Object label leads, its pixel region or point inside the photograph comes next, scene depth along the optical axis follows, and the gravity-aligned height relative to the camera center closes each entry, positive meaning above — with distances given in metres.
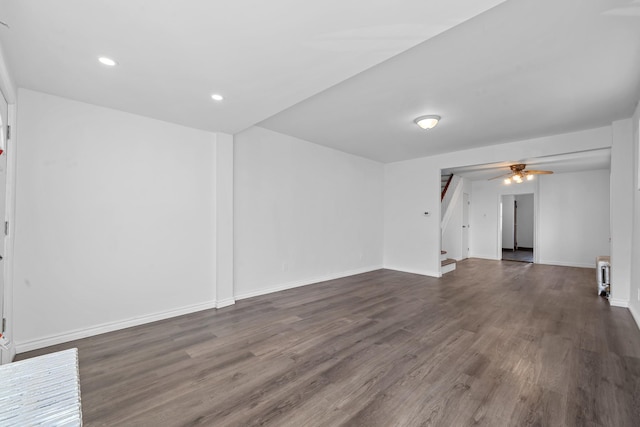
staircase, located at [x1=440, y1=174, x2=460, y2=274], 6.28 +0.32
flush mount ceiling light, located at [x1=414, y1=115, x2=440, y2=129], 3.54 +1.19
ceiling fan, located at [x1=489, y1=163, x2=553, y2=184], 5.53 +0.85
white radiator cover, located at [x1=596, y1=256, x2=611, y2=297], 4.39 -1.02
